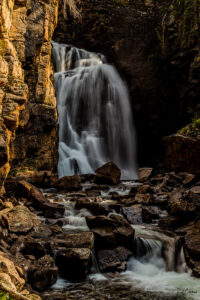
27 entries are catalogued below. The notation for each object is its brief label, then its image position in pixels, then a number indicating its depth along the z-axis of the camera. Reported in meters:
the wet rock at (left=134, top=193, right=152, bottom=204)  10.21
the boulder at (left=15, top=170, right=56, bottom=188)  13.05
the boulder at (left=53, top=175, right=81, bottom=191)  12.95
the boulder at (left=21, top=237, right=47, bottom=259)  6.12
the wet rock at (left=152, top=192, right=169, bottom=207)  10.15
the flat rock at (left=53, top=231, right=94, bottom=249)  6.56
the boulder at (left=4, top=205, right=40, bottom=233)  6.99
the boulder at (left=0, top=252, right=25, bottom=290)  4.54
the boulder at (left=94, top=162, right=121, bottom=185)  14.41
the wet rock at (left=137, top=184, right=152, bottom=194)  11.56
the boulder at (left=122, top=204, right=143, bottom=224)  8.86
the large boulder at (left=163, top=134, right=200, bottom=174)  14.03
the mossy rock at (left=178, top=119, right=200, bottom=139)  14.79
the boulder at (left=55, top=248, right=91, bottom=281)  5.97
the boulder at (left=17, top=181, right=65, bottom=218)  8.97
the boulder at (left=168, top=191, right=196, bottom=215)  8.56
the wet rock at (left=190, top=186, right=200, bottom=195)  9.66
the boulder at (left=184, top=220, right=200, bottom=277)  6.35
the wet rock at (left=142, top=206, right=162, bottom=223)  8.92
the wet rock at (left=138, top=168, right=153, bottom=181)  15.51
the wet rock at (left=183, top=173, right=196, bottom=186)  12.21
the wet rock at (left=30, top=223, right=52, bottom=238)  7.15
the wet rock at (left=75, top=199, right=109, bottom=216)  8.91
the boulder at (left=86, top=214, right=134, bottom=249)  6.98
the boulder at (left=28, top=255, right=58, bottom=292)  5.35
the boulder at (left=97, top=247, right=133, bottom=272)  6.40
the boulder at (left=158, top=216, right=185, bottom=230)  8.48
